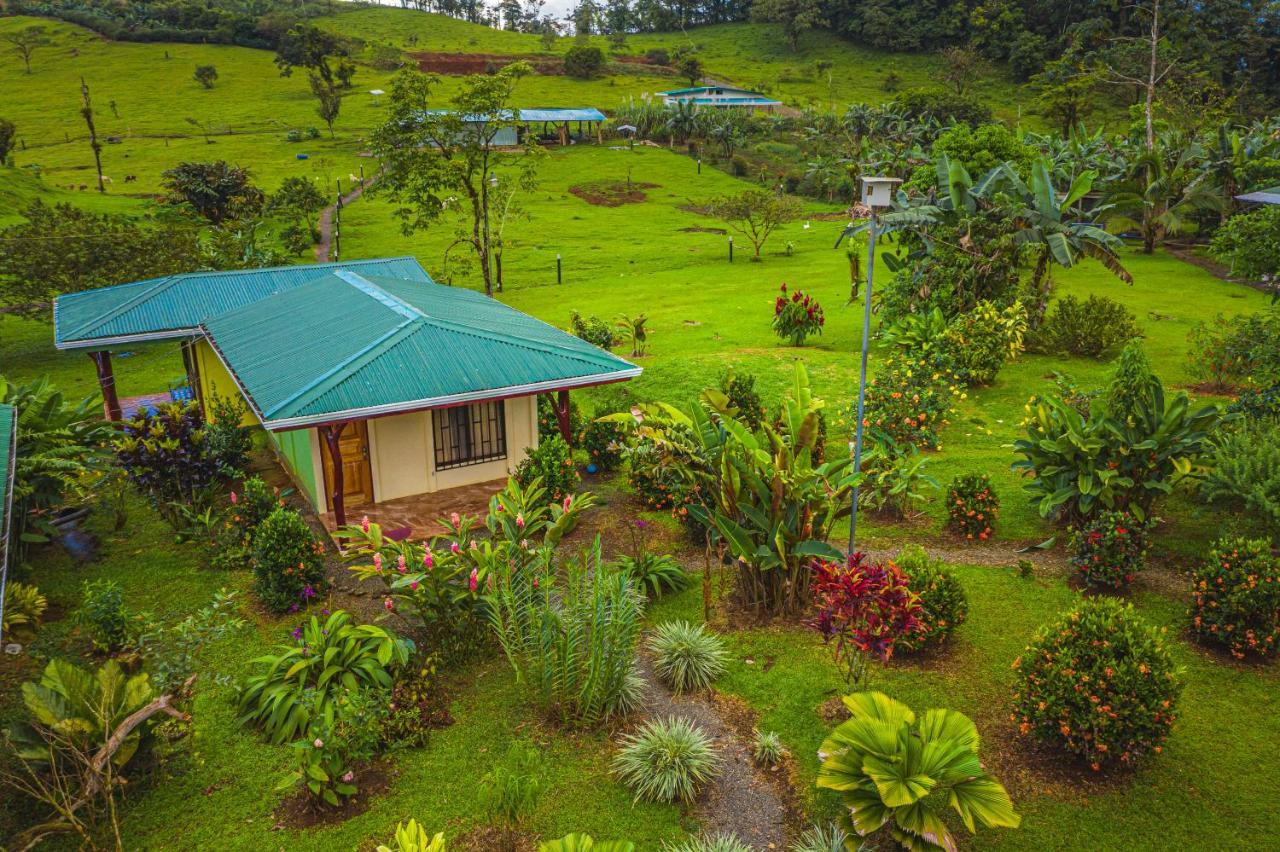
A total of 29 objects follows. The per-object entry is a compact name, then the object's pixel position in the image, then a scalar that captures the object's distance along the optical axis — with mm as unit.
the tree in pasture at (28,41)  82125
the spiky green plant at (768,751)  7695
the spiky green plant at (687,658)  8891
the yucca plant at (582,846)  4961
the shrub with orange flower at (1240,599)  8484
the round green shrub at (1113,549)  9812
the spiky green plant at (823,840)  6422
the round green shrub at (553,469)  13375
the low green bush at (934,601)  8875
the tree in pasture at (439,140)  26531
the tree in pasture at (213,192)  37625
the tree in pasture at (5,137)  47531
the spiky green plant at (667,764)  7277
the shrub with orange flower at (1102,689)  6895
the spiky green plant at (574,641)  8180
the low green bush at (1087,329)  20203
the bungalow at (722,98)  81188
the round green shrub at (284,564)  10750
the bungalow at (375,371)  12367
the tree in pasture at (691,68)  93125
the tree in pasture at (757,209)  37750
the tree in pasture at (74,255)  23203
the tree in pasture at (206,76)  77688
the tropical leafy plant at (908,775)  5906
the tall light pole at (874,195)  7918
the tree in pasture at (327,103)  64625
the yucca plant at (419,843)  5293
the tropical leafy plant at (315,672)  8352
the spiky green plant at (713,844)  6469
